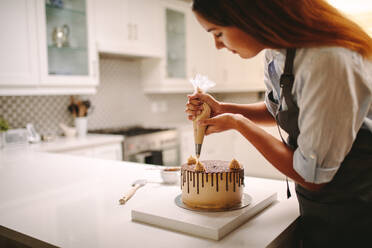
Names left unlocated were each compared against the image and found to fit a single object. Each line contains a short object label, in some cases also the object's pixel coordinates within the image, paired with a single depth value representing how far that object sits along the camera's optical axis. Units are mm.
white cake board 852
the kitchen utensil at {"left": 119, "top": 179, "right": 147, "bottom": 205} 1133
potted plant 2479
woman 758
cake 981
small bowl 1341
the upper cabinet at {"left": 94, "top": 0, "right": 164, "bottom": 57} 3084
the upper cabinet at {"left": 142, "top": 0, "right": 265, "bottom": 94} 3785
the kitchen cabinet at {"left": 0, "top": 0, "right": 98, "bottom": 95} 2475
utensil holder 3080
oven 3037
